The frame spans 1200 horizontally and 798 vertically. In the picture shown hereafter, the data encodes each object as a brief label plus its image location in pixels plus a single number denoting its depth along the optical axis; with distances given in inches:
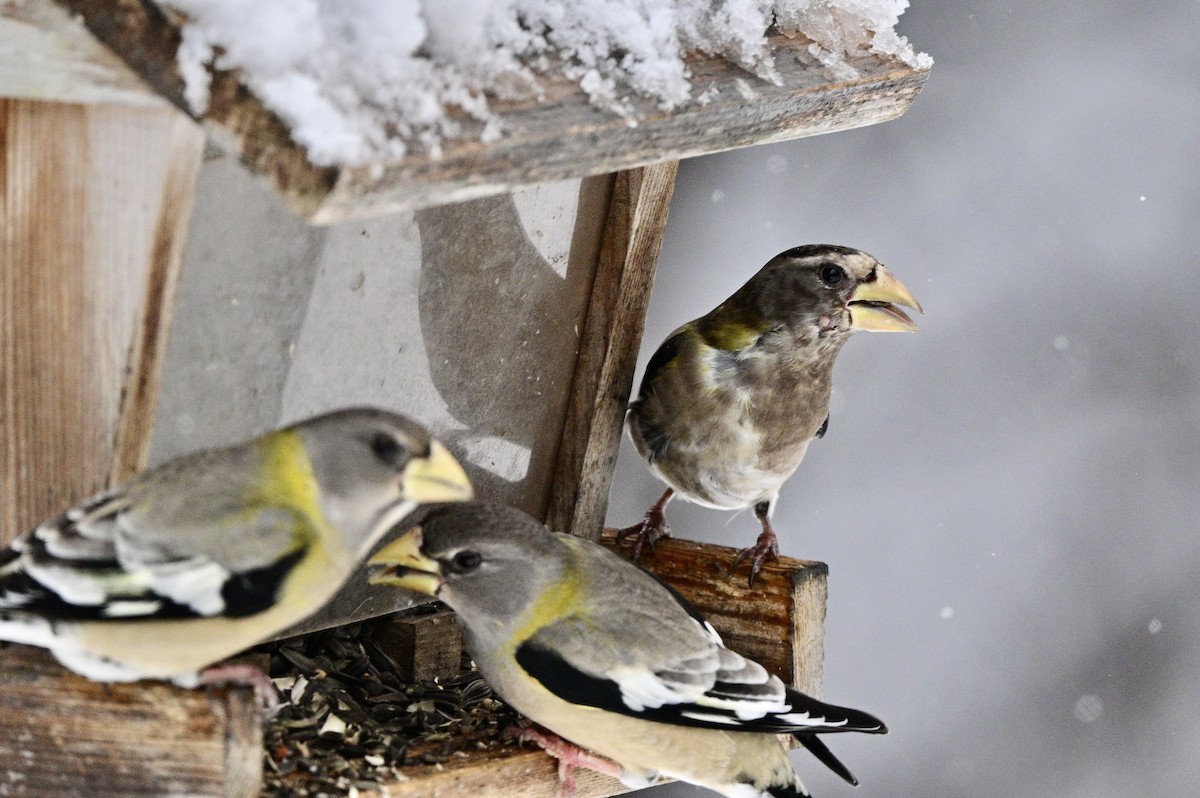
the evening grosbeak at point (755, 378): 250.1
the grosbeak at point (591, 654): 206.2
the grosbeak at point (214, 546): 154.8
